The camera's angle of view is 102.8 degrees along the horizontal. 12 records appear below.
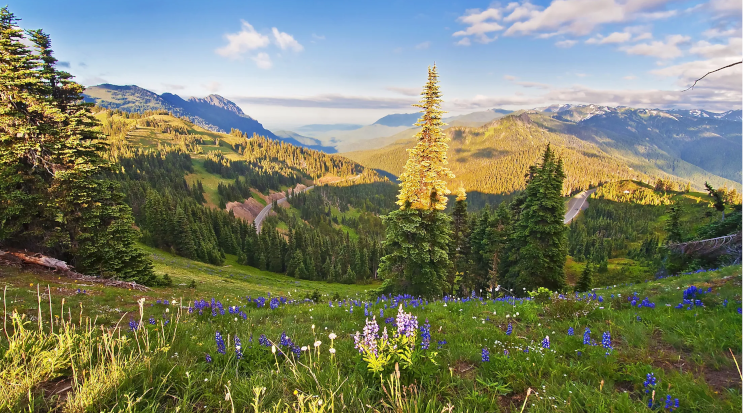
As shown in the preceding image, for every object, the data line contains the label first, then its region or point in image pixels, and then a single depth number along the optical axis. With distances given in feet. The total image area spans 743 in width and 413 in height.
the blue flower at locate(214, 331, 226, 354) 14.87
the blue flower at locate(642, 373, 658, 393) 11.53
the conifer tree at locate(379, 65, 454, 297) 68.23
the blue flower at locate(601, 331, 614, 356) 14.47
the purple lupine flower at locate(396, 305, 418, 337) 12.99
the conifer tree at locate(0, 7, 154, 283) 55.52
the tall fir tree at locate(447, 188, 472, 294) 131.44
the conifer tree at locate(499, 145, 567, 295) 86.84
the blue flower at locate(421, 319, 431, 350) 14.08
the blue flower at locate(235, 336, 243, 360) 14.10
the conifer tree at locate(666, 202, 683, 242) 133.18
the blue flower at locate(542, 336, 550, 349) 15.32
